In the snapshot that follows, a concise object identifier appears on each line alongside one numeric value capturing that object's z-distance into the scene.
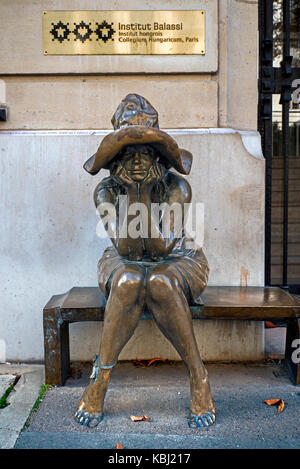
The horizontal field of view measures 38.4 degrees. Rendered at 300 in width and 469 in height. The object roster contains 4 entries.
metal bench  2.91
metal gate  3.77
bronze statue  2.47
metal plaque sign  3.49
